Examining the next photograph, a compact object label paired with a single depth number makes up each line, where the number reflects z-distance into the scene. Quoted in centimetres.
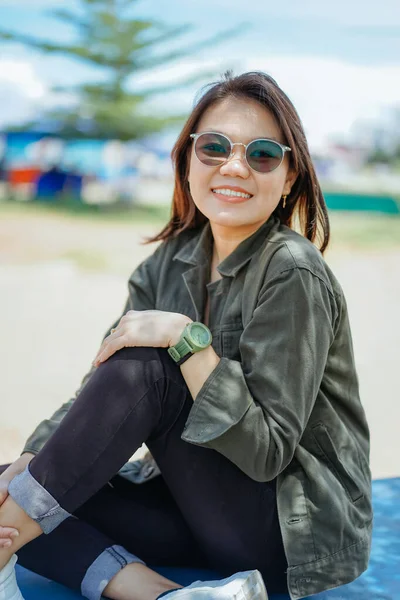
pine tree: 2084
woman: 173
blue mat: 203
